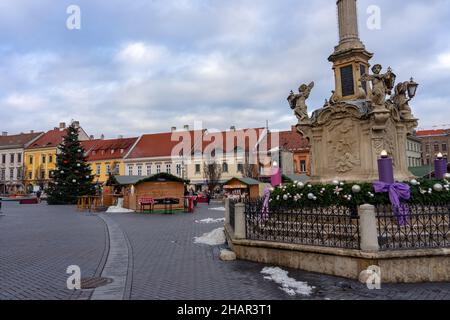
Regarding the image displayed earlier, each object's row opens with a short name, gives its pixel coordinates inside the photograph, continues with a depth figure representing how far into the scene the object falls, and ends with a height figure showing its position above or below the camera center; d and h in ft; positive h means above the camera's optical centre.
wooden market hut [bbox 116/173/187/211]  91.35 +2.59
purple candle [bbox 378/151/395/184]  27.53 +2.25
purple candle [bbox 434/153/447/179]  36.68 +3.13
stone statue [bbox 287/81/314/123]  38.58 +10.46
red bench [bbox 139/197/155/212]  87.45 -0.17
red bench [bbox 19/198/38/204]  138.21 +0.68
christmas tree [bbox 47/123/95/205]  132.36 +9.63
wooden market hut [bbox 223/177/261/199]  119.55 +4.76
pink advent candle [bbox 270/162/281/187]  40.48 +2.62
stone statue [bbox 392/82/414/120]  36.22 +9.51
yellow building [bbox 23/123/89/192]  241.35 +29.70
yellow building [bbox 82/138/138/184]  217.56 +28.70
